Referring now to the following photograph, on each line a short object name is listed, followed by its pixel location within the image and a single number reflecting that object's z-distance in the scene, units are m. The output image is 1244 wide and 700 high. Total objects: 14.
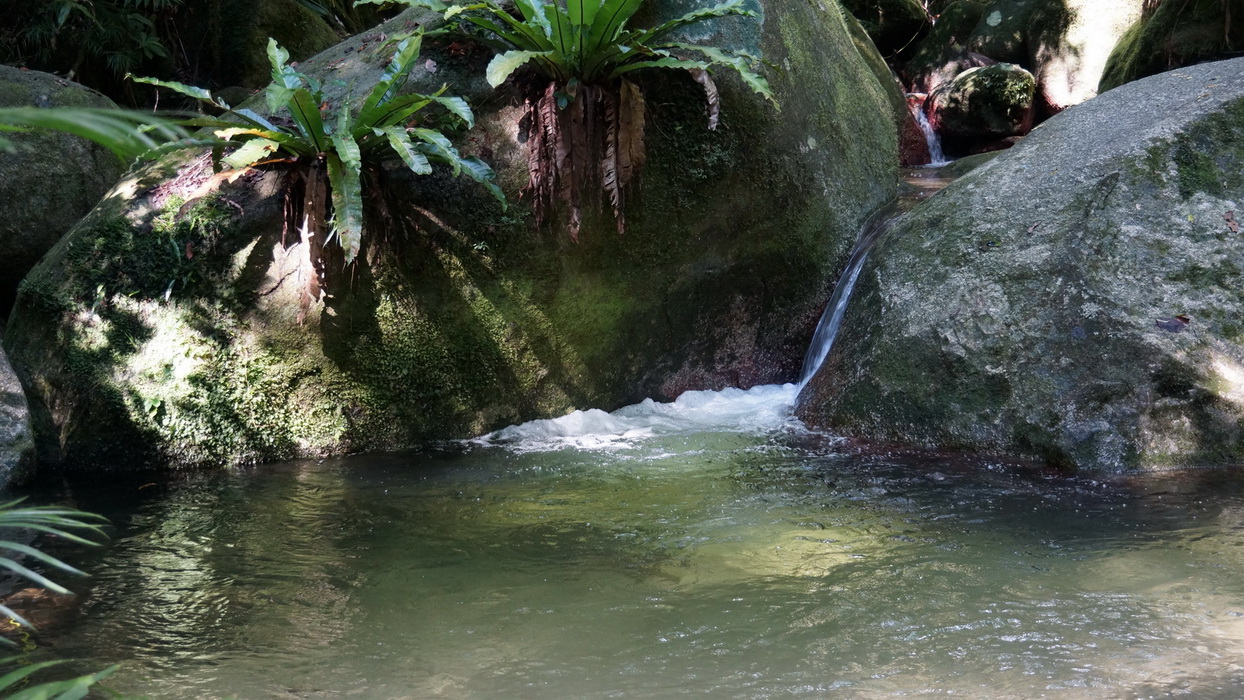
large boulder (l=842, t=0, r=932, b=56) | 15.35
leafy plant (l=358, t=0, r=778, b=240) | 5.15
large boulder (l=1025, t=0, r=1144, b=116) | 12.24
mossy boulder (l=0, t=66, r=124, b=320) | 6.40
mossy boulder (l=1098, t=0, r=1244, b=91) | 8.86
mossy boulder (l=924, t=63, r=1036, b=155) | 11.68
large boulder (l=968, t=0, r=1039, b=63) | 13.37
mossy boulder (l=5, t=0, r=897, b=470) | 5.21
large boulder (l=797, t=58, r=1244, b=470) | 4.52
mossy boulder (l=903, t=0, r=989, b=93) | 13.90
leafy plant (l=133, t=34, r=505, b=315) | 4.80
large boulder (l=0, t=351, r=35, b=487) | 4.72
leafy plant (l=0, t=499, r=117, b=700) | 1.57
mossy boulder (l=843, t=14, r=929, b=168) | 10.55
